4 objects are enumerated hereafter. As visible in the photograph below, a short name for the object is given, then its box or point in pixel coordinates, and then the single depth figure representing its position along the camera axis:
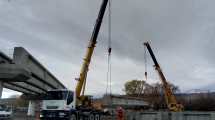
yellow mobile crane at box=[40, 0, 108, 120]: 14.70
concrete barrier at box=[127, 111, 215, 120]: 15.12
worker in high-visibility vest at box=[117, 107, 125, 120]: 17.12
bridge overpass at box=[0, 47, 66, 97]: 15.97
